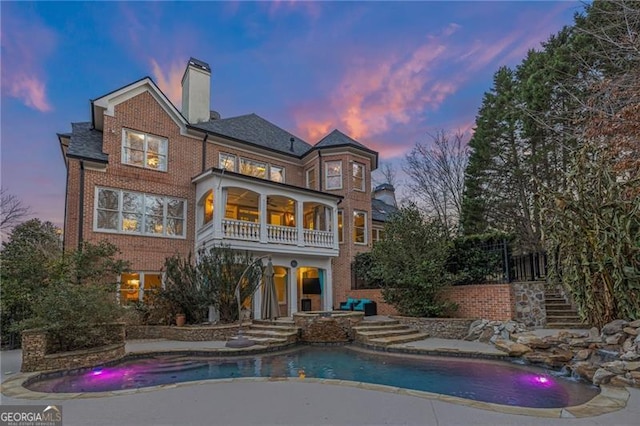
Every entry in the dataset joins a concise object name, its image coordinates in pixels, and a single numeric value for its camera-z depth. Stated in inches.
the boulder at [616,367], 247.3
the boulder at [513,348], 343.3
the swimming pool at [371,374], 241.9
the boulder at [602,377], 245.6
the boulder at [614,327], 301.4
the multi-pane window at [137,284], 560.0
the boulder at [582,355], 302.7
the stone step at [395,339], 424.7
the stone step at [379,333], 450.5
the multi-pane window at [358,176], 786.2
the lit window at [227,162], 698.2
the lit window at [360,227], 780.0
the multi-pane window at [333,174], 776.3
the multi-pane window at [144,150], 598.2
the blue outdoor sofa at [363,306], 611.2
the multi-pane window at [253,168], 723.4
